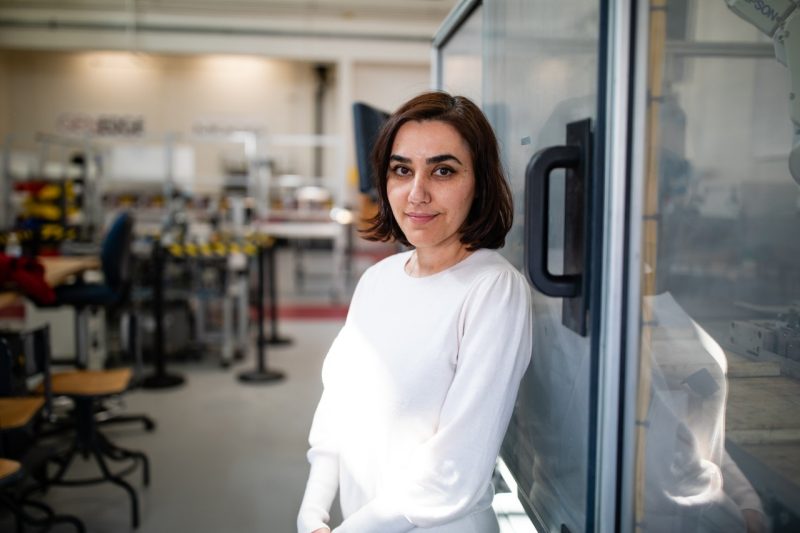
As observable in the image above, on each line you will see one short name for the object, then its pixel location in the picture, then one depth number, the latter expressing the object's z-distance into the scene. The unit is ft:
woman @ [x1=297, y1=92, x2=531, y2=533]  3.28
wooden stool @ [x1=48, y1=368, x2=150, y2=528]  8.56
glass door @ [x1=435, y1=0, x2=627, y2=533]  3.02
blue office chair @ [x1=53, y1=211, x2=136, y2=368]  12.14
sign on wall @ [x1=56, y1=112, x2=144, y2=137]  38.93
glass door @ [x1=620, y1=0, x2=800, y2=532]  2.80
